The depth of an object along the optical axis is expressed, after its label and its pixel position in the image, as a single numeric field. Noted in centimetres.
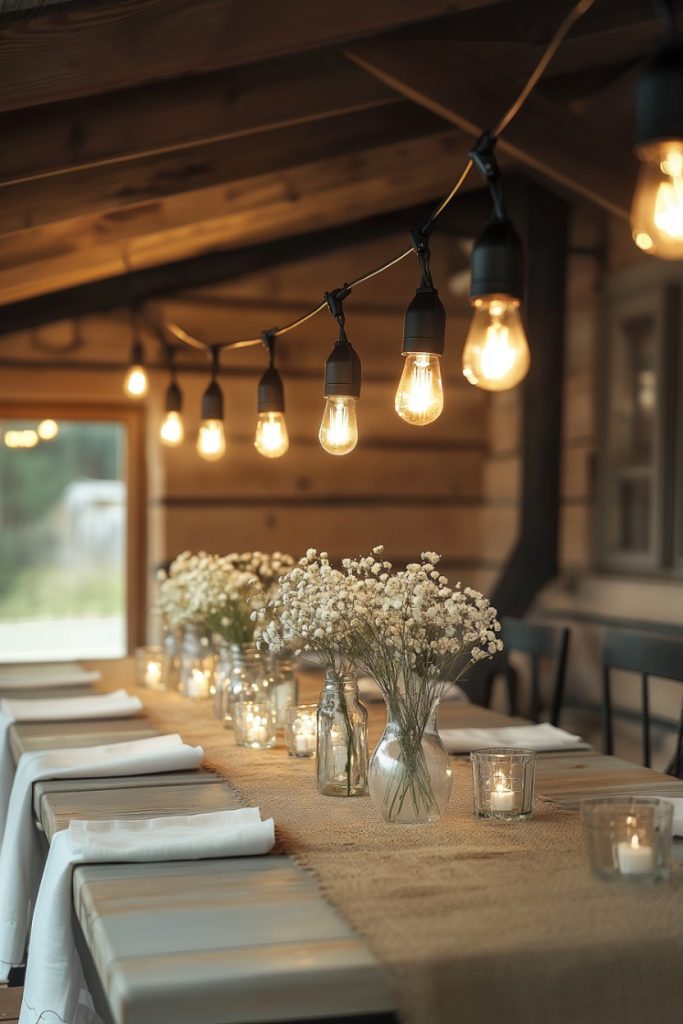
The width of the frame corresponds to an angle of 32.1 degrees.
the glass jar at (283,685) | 294
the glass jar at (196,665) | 341
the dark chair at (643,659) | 295
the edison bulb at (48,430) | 534
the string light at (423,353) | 213
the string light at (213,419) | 372
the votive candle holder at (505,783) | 202
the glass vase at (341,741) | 220
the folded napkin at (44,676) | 369
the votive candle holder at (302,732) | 254
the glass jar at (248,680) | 269
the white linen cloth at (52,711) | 300
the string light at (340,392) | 258
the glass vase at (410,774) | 200
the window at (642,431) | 484
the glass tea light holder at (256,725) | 266
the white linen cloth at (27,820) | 234
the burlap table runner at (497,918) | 140
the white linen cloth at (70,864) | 177
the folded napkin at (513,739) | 262
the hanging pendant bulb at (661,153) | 135
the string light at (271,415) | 317
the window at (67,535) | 534
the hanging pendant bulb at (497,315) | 167
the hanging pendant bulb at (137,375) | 452
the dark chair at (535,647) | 338
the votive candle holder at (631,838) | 166
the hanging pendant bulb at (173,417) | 421
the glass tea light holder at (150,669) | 367
